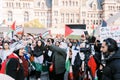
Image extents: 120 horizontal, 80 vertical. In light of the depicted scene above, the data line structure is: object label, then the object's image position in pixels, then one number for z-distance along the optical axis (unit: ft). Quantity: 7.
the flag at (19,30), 42.10
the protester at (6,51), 15.15
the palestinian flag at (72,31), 29.82
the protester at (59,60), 20.41
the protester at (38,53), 24.45
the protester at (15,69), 14.36
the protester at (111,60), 10.06
